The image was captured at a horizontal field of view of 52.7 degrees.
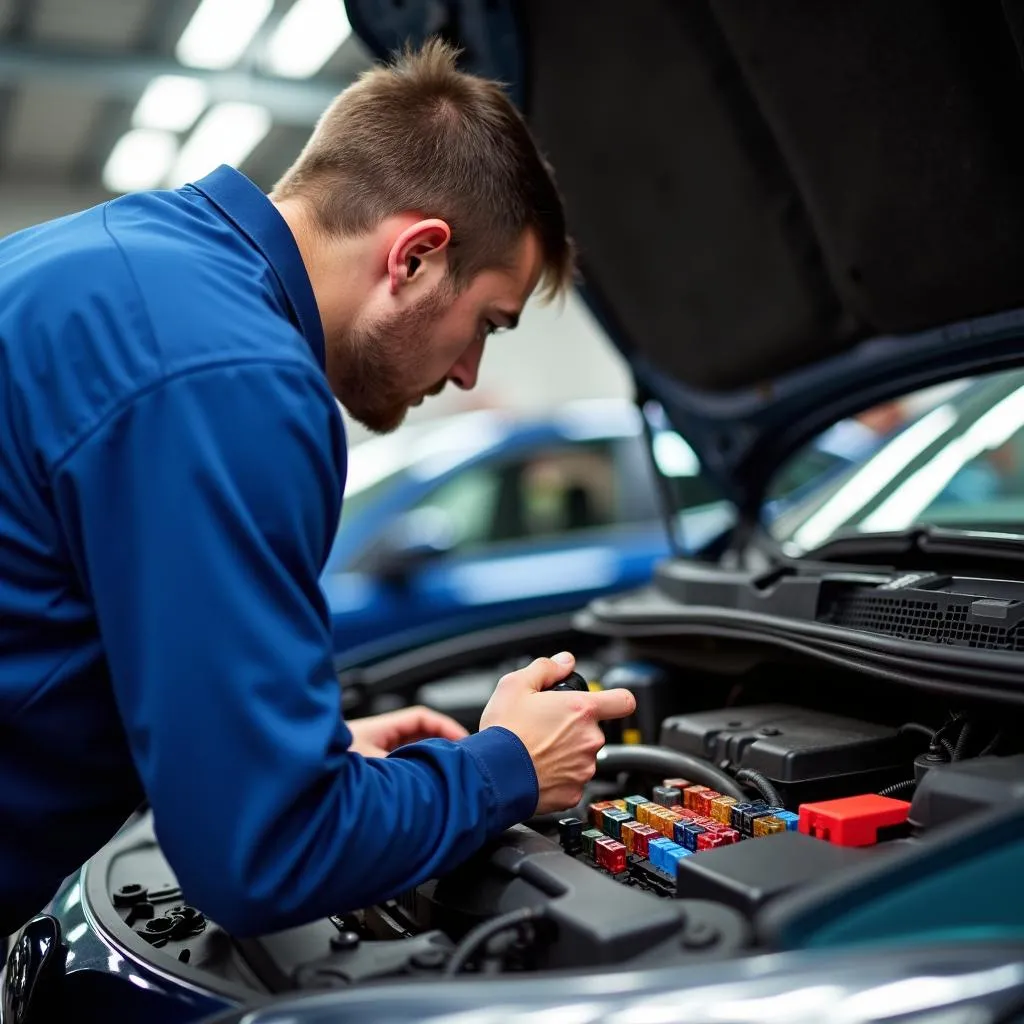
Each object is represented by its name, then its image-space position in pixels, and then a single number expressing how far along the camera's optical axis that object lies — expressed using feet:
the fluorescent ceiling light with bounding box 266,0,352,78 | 17.95
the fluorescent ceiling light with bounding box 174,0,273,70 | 17.93
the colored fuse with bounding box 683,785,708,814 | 4.55
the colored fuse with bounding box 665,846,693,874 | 4.00
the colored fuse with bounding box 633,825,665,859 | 4.28
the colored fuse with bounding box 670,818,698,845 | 4.24
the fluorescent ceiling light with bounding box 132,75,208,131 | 21.15
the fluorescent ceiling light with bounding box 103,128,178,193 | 26.13
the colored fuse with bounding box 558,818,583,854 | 4.39
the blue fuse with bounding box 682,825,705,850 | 4.16
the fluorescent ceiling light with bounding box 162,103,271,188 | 23.79
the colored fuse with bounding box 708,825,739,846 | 4.10
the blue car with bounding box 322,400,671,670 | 11.95
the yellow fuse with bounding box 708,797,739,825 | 4.34
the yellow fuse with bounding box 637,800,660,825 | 4.50
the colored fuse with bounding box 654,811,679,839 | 4.32
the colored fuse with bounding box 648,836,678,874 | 4.08
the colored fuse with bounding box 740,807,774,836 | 4.17
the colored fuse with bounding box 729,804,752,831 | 4.24
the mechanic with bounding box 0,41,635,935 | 3.09
